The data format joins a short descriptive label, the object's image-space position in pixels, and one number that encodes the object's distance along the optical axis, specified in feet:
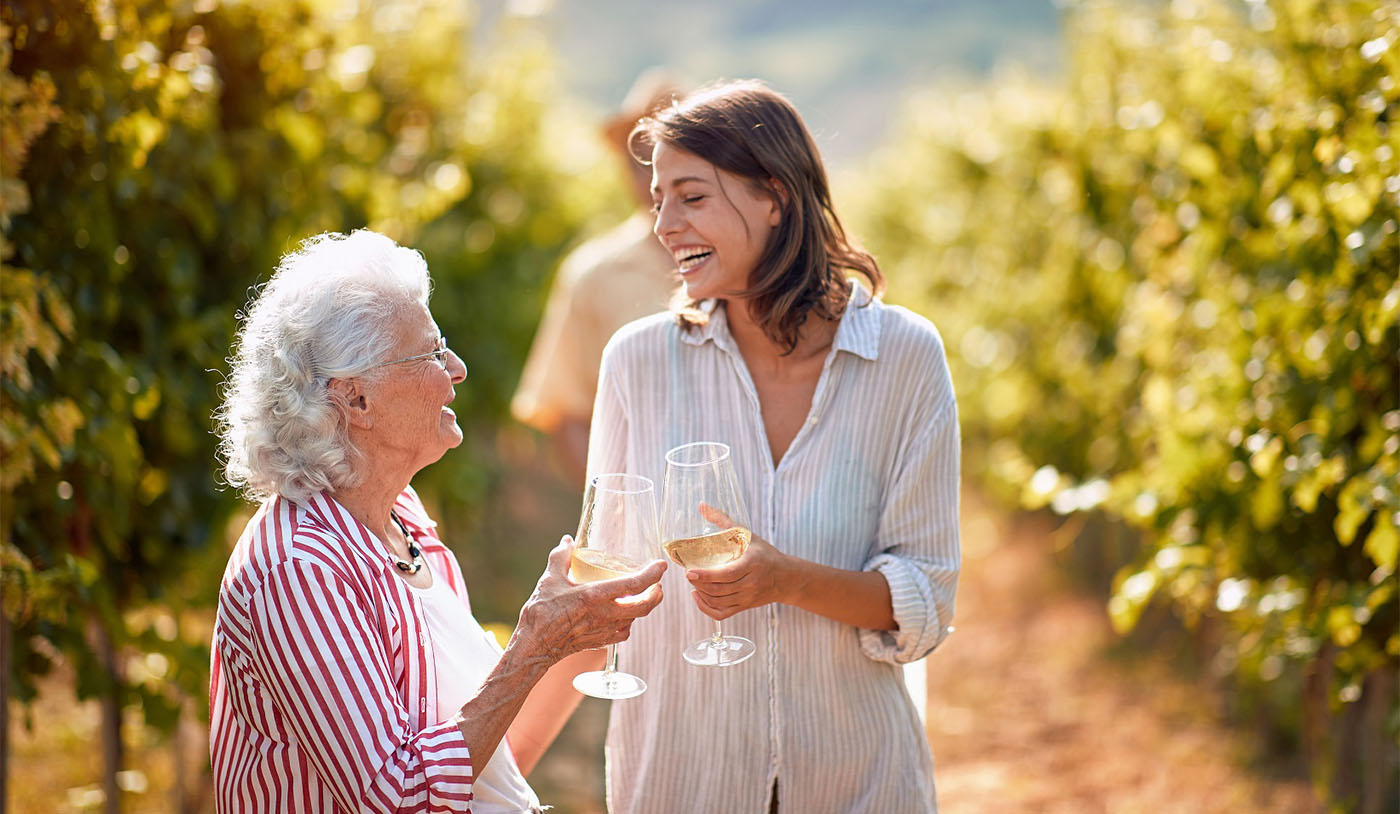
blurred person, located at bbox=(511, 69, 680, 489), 15.20
